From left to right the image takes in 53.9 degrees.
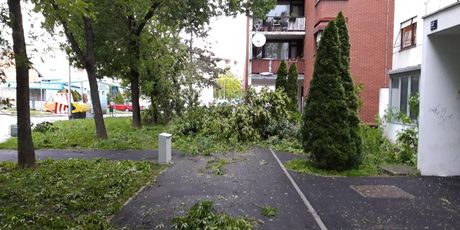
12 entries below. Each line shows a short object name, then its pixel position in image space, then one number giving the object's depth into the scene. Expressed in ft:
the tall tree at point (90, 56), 55.98
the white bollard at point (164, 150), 40.06
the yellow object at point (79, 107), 122.62
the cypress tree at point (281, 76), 82.84
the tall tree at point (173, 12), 55.72
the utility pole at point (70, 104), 119.46
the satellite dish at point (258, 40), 90.43
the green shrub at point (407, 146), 39.99
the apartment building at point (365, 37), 77.61
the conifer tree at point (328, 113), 34.83
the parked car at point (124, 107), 199.61
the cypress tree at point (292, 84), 84.14
